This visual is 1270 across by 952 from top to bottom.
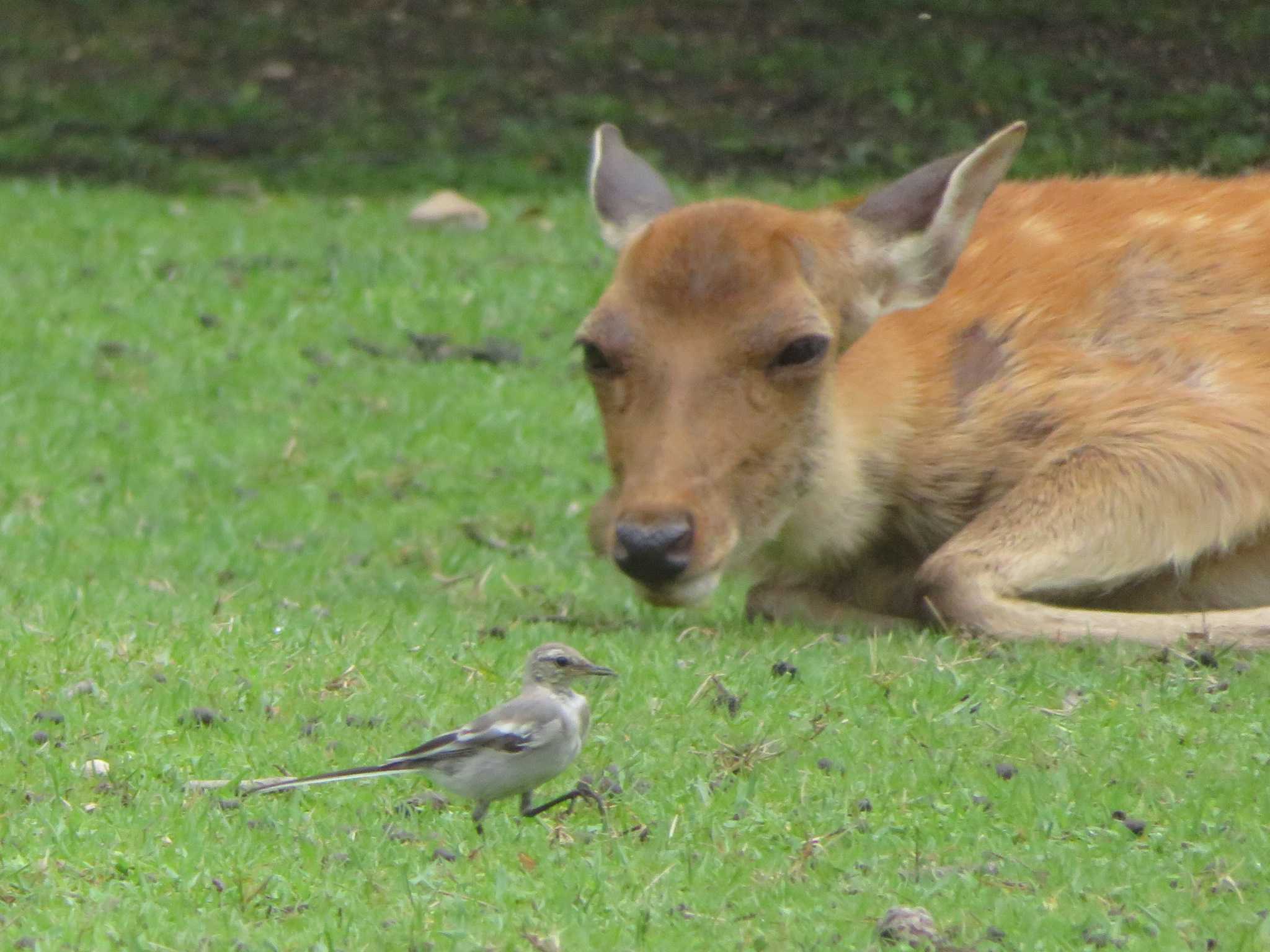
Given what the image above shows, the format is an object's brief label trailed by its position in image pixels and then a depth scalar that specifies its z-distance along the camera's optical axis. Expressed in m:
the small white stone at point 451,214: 28.08
